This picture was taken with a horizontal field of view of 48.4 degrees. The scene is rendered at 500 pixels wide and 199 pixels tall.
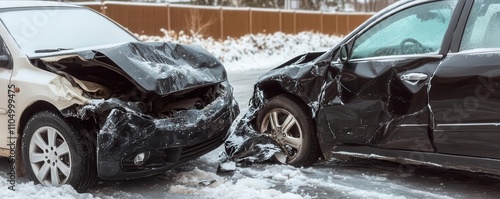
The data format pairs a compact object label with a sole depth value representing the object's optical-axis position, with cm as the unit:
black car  388
